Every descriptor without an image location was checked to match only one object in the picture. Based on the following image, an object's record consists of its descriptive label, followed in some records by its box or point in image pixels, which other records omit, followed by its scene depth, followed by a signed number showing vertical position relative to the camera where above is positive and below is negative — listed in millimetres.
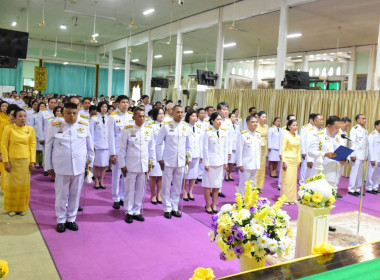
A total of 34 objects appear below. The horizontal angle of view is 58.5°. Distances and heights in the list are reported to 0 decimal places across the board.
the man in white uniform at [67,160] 4047 -645
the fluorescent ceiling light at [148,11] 12765 +3816
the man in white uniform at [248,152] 5410 -552
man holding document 4945 -367
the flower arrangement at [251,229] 2209 -740
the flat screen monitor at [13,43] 8078 +1435
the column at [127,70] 18484 +2192
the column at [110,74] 20752 +2132
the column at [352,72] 13844 +2152
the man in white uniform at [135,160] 4484 -651
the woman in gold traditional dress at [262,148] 6668 -649
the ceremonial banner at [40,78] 16547 +1301
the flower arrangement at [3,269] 1354 -663
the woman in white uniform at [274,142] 8117 -537
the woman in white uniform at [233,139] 7555 -500
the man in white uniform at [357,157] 7008 -677
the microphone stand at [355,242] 4277 -1497
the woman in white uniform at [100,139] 6082 -549
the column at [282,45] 9298 +2083
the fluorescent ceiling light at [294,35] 12756 +3243
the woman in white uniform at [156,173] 5461 -977
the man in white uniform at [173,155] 4824 -605
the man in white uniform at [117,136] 5090 -416
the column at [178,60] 13875 +2203
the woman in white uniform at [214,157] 5016 -616
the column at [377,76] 7402 +1088
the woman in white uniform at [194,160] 5836 -803
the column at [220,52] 11734 +2216
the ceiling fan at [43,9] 12912 +3811
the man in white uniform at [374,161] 7031 -745
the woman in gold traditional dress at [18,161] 4391 -751
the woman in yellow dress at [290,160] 5824 -681
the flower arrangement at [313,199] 2756 -630
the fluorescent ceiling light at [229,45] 15492 +3332
